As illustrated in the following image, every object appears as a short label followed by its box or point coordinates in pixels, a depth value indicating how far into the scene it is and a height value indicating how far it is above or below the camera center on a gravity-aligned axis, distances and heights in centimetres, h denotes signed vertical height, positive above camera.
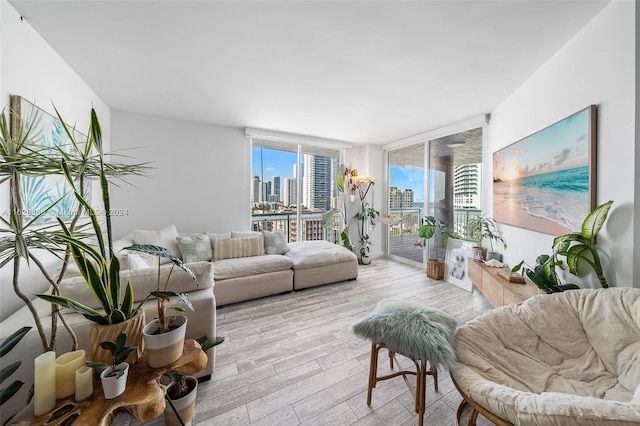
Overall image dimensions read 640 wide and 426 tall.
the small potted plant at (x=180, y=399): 120 -103
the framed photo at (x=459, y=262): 321 -79
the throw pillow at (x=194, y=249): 294 -51
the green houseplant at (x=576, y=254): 149 -31
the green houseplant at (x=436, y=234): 364 -40
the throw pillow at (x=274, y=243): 357 -54
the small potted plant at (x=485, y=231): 284 -28
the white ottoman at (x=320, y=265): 324 -83
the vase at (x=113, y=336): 94 -55
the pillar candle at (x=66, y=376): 85 -63
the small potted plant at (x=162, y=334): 99 -56
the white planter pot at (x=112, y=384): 84 -65
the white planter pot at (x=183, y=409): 121 -109
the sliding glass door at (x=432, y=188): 346 +39
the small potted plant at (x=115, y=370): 84 -62
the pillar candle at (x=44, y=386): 79 -62
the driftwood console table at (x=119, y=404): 78 -72
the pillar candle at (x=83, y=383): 85 -65
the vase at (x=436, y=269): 363 -96
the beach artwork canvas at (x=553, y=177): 163 +29
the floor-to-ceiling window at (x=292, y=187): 415 +46
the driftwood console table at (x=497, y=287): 192 -72
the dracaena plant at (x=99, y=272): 91 -27
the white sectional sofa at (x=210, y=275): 127 -66
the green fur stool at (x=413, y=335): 114 -68
